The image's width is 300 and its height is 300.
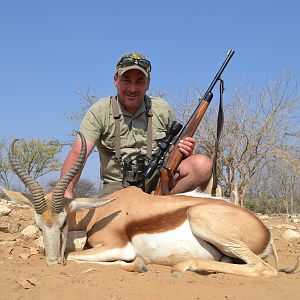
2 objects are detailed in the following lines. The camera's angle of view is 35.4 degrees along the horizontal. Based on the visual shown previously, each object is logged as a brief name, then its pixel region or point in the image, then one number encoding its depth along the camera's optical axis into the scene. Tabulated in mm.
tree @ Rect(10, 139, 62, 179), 21656
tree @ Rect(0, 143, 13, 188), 21969
